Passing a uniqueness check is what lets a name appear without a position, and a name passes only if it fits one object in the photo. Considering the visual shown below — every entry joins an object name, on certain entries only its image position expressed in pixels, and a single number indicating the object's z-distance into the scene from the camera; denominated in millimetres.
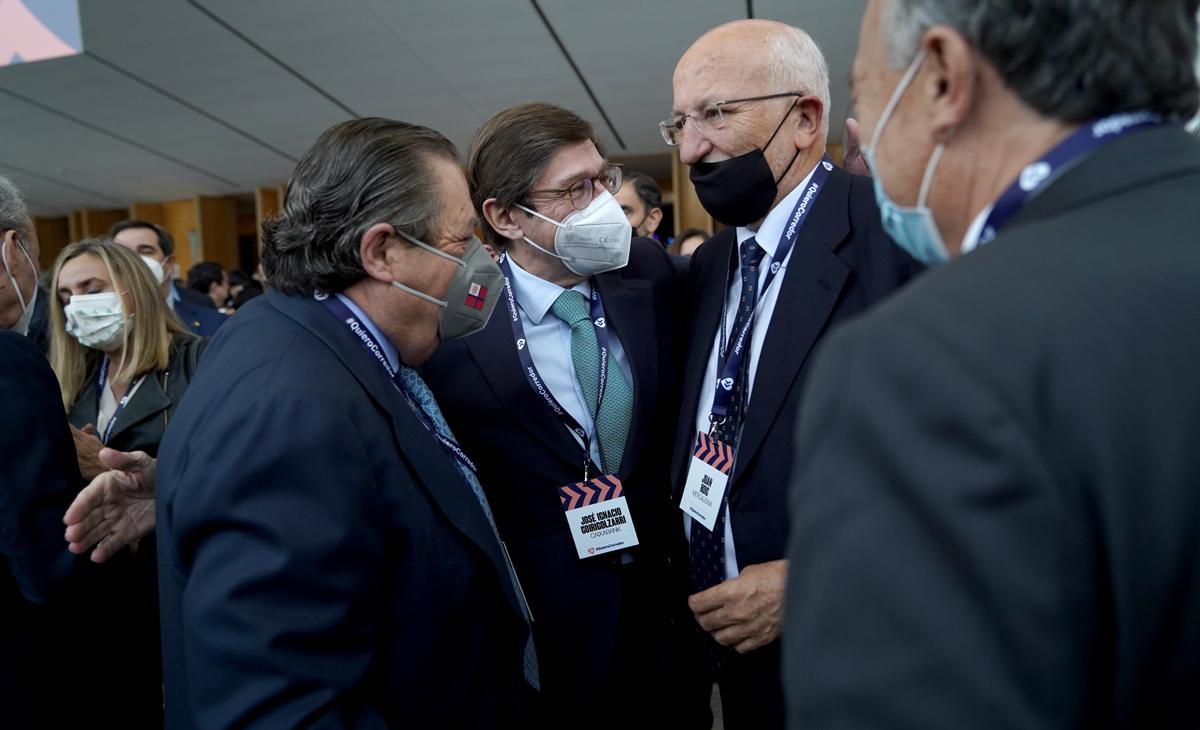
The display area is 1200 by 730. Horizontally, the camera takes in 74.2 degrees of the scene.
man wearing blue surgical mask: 510
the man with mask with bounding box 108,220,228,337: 4266
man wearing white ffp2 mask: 1850
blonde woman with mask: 2484
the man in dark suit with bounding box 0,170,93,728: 1472
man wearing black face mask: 1520
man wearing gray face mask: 1052
